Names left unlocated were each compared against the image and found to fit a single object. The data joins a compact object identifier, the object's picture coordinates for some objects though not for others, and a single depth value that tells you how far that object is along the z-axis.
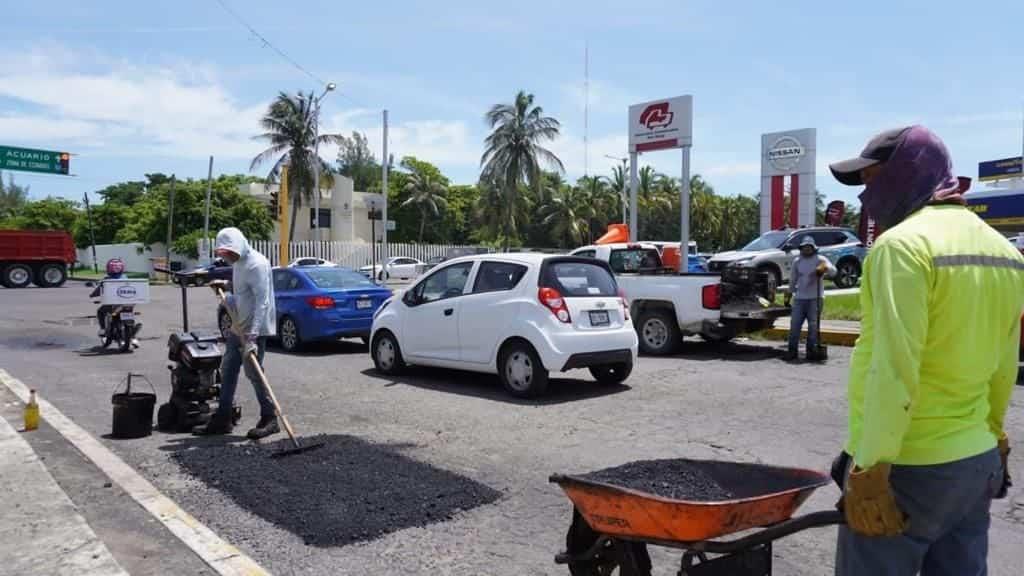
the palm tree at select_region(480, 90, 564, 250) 49.97
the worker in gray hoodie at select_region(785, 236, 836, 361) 11.27
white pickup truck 11.77
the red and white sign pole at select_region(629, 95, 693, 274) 20.42
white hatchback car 8.53
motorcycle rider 13.46
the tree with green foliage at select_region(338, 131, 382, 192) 72.81
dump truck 33.81
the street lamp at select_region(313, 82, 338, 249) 45.97
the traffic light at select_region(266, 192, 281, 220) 25.67
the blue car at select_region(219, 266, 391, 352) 12.64
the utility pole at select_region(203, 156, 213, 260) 41.53
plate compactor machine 7.27
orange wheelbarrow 2.65
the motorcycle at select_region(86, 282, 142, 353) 13.30
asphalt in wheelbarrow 3.10
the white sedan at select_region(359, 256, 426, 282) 43.34
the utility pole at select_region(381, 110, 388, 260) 42.41
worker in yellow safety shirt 2.12
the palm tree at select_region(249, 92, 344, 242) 49.12
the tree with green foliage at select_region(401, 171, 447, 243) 64.69
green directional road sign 37.09
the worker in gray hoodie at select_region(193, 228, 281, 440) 6.84
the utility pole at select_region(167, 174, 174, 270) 47.54
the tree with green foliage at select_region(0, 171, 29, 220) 103.96
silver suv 20.89
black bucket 6.98
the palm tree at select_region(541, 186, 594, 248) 63.34
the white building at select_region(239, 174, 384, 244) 60.81
